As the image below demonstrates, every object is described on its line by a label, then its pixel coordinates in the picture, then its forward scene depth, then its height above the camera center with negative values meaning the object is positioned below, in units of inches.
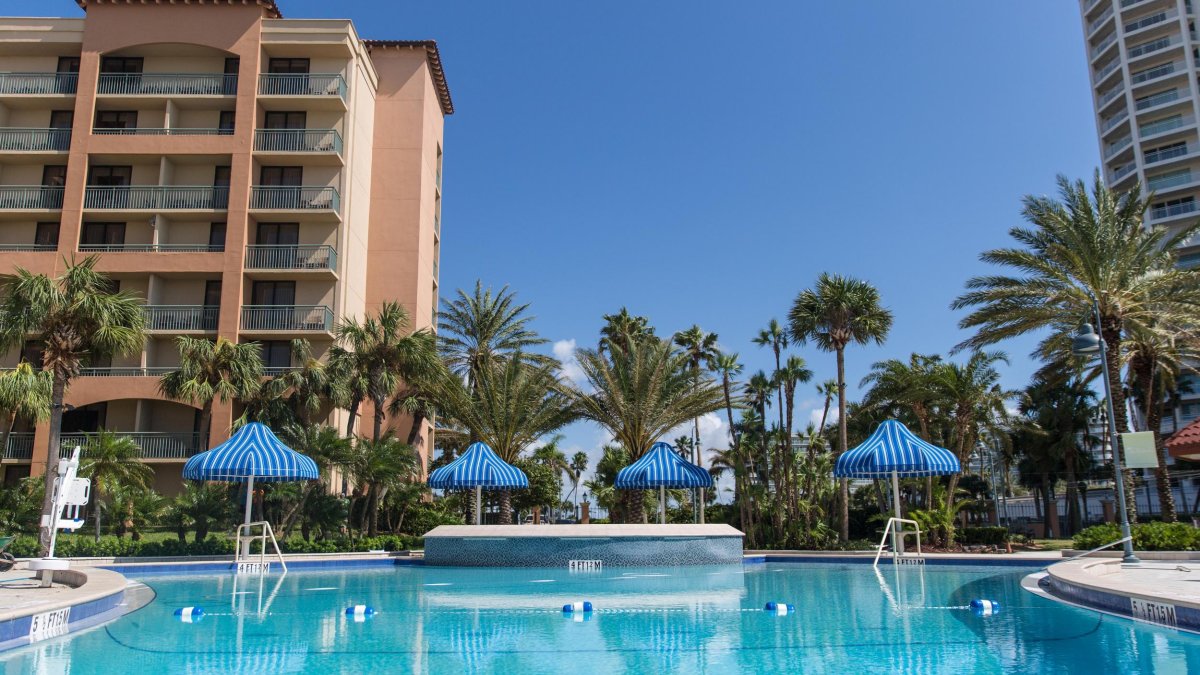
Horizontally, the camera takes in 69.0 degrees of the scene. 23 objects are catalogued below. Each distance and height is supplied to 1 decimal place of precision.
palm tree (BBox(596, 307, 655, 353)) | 1940.2 +393.8
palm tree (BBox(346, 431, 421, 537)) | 995.3 +46.8
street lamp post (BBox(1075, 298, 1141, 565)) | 616.4 +106.1
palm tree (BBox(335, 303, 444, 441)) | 1149.1 +195.5
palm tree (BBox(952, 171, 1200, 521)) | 877.8 +228.6
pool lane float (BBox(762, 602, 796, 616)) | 462.6 -55.8
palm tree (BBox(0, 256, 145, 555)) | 858.1 +184.8
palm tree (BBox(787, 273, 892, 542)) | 1143.6 +241.0
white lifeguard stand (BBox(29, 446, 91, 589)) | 480.7 +7.2
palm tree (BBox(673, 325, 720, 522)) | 1835.6 +334.2
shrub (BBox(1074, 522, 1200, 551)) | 718.5 -31.0
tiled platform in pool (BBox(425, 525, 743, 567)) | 842.2 -38.0
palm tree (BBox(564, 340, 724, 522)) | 1116.5 +140.6
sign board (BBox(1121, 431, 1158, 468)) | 634.2 +36.3
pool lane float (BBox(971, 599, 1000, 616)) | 450.0 -54.9
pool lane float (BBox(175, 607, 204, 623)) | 437.5 -53.2
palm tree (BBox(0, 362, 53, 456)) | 908.6 +124.0
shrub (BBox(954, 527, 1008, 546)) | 1155.3 -45.6
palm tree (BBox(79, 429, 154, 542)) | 936.9 +48.1
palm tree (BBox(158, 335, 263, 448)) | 1087.0 +169.0
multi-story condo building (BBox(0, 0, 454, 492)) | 1291.8 +513.0
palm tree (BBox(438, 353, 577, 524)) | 1157.7 +128.8
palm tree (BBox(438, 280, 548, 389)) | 1507.1 +306.1
